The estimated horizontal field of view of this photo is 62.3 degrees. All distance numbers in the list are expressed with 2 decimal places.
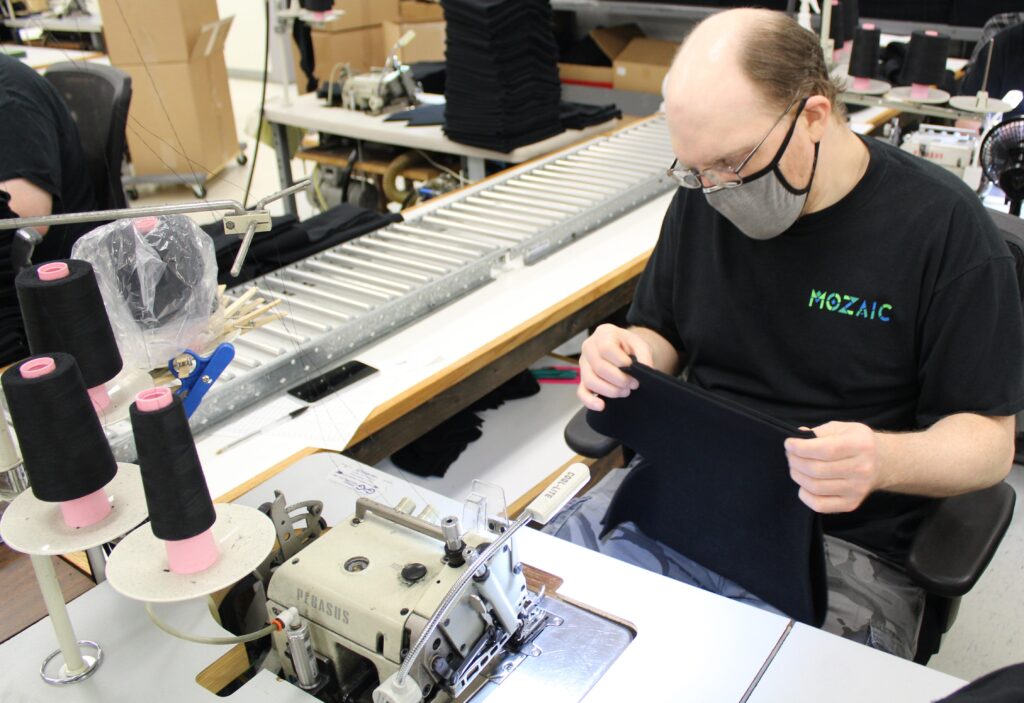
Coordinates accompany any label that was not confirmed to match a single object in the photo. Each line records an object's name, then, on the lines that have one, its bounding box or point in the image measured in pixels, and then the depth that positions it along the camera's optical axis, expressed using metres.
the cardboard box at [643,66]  3.67
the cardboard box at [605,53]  3.92
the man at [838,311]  1.13
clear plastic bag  1.32
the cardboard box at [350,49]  4.41
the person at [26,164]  1.61
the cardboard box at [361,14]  4.46
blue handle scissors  1.23
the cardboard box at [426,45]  4.71
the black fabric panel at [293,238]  1.72
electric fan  1.84
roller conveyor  1.53
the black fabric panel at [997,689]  0.61
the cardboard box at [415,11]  5.28
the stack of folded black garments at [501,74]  2.72
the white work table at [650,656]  0.87
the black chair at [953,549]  1.05
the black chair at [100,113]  1.85
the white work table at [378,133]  2.96
